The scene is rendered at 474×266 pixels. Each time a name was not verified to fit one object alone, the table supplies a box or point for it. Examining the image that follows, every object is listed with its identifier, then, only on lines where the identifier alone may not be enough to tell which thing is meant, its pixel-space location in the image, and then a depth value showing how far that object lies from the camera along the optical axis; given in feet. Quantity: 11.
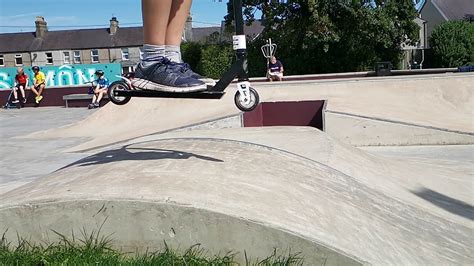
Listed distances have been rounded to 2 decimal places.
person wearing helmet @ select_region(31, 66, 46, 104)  61.66
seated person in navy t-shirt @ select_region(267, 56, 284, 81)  56.24
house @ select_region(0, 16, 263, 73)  208.74
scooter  11.22
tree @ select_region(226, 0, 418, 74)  93.20
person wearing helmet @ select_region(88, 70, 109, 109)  55.72
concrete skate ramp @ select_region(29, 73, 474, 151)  29.76
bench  60.03
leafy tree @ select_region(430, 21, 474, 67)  116.78
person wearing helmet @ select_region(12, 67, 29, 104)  61.11
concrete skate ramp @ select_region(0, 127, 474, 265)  9.36
